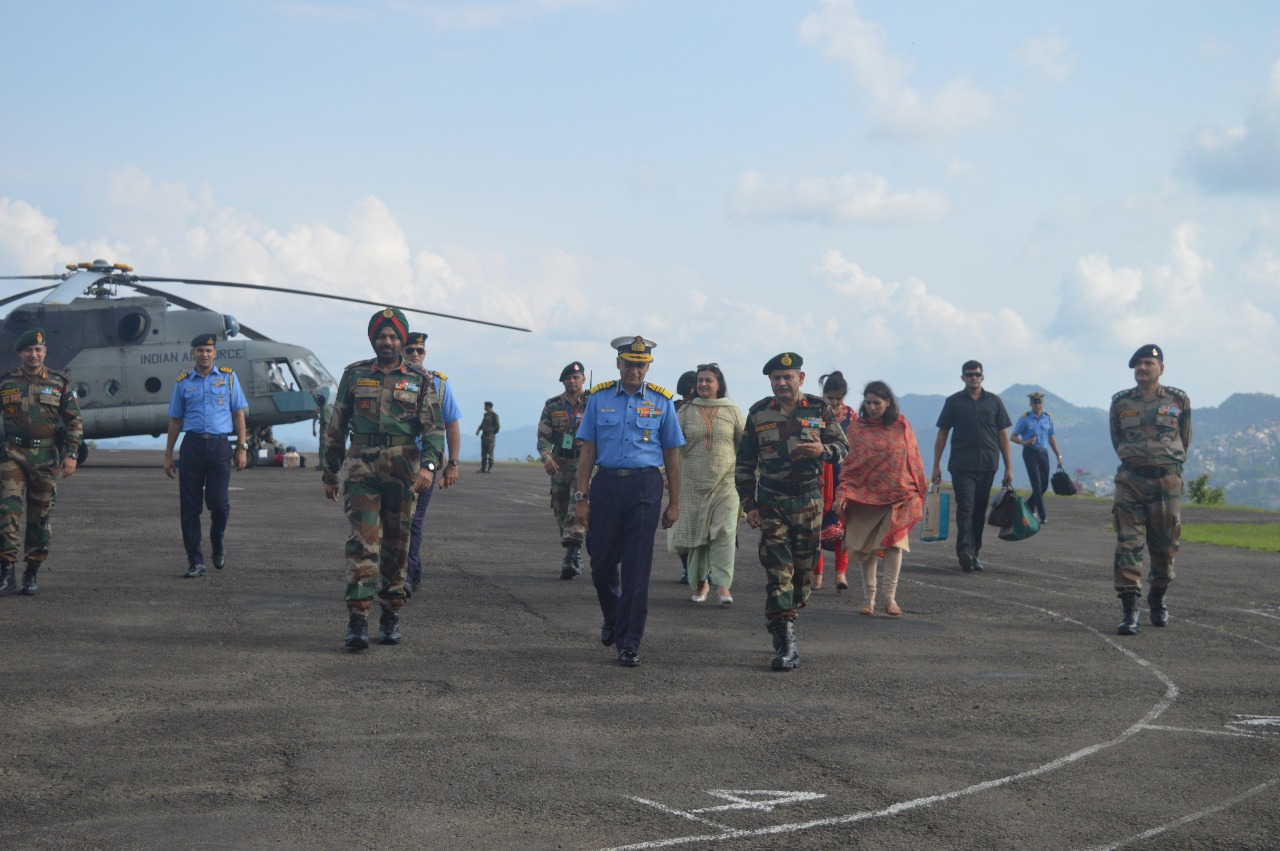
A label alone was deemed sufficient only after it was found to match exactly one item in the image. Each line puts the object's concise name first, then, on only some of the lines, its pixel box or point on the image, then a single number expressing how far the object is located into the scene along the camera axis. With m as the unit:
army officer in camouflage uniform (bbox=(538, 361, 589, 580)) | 12.66
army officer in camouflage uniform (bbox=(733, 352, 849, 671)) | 8.48
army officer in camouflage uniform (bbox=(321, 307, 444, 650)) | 8.70
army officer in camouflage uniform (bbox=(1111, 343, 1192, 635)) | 10.30
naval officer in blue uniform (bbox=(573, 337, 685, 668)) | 8.41
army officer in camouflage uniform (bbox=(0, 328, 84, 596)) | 10.57
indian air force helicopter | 28.56
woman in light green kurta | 11.02
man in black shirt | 14.02
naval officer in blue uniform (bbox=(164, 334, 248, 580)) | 12.00
